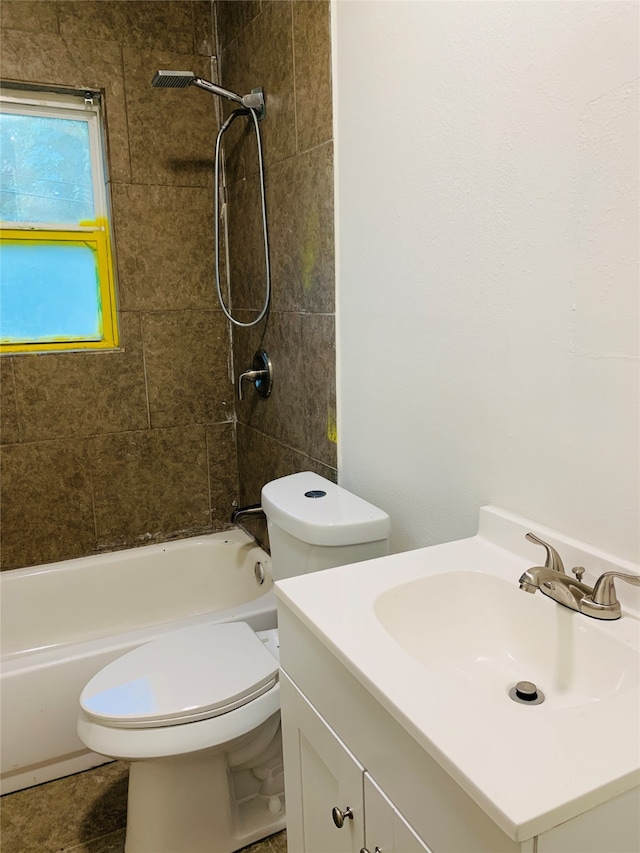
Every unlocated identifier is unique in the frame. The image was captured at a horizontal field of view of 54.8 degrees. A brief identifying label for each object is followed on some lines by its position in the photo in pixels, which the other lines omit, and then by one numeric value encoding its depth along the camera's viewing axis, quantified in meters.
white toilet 1.35
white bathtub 1.73
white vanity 0.61
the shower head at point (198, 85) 1.84
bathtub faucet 1.98
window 2.20
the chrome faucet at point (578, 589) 0.88
